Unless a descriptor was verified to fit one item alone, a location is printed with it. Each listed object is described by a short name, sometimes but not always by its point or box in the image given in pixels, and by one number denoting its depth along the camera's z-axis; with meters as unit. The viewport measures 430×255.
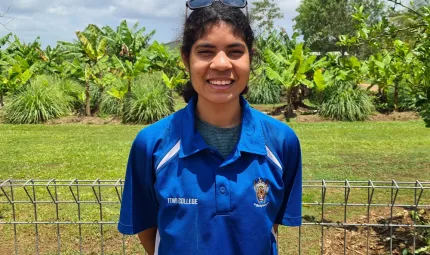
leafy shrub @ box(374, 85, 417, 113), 13.45
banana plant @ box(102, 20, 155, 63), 17.98
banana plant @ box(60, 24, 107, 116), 13.38
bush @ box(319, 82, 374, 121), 12.62
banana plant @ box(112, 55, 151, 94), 12.84
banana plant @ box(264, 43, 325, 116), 12.85
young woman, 1.68
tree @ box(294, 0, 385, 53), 34.50
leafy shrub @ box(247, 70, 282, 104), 16.80
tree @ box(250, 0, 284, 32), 35.00
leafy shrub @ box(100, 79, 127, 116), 12.70
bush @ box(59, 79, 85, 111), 14.04
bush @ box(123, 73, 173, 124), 12.44
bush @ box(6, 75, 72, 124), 12.66
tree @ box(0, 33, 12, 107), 13.83
